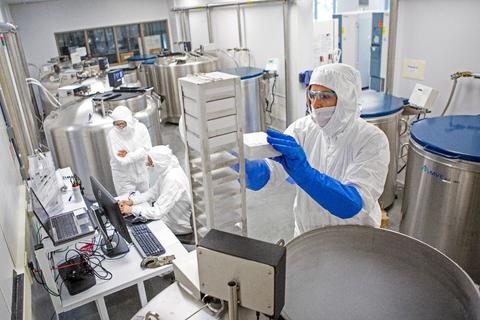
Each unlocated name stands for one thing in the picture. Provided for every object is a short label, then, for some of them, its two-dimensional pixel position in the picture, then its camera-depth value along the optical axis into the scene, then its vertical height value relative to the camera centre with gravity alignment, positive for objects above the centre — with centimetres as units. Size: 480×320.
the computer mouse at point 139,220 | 236 -110
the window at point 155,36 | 841 -1
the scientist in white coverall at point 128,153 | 336 -98
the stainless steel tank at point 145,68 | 630 -52
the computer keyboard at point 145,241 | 204 -111
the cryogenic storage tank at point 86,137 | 354 -86
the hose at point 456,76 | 244 -41
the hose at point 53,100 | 446 -65
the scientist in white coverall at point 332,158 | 121 -48
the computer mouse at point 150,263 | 194 -112
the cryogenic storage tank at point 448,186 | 201 -94
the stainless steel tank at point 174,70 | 586 -54
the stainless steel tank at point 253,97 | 452 -81
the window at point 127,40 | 820 -4
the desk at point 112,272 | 172 -115
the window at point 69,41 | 772 +4
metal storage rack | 89 -28
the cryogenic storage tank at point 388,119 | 271 -70
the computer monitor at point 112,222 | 181 -89
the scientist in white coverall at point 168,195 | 264 -110
